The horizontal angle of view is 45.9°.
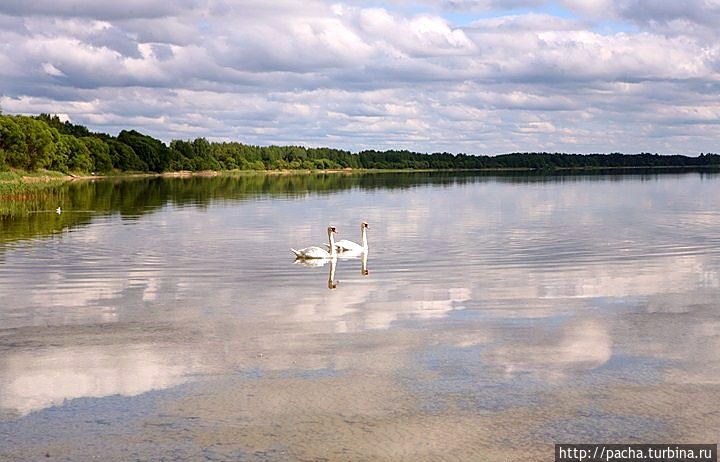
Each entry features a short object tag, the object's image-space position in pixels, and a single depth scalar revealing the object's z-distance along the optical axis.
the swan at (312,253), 28.52
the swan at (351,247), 30.44
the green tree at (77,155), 155.50
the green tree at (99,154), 171.38
